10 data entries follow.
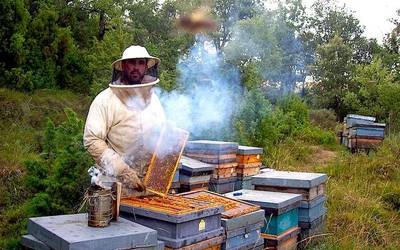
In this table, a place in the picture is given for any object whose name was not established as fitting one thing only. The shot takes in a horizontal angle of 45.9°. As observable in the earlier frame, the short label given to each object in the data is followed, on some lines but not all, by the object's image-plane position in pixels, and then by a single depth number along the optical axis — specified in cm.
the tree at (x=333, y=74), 2191
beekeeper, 366
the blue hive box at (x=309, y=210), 509
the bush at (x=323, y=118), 1803
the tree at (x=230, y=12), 2142
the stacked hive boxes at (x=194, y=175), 531
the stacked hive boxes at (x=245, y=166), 616
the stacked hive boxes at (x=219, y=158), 580
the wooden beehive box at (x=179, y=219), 322
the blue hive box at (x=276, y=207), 443
